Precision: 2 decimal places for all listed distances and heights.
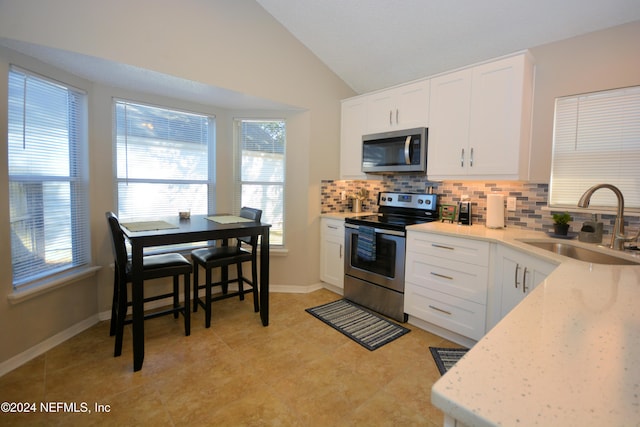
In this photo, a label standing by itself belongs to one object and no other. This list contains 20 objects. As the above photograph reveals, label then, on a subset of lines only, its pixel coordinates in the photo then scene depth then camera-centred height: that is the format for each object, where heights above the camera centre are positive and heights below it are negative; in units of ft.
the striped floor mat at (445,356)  7.09 -3.88
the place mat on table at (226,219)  8.93 -0.78
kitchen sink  5.64 -1.05
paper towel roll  8.43 -0.30
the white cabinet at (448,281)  7.54 -2.21
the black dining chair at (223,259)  8.73 -1.94
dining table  6.76 -1.05
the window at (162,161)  9.39 +1.02
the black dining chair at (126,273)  6.99 -2.00
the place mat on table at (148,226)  7.44 -0.88
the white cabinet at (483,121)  7.62 +2.13
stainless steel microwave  9.49 +1.56
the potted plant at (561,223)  7.44 -0.53
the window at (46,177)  6.88 +0.29
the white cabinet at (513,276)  6.02 -1.61
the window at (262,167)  11.54 +1.04
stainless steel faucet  5.51 -0.51
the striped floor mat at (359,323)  8.29 -3.81
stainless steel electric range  9.24 -1.73
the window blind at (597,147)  6.91 +1.35
